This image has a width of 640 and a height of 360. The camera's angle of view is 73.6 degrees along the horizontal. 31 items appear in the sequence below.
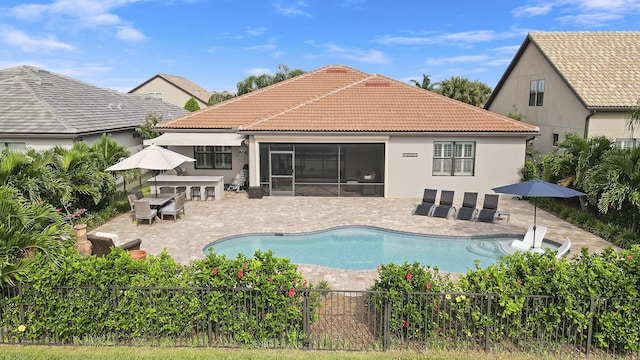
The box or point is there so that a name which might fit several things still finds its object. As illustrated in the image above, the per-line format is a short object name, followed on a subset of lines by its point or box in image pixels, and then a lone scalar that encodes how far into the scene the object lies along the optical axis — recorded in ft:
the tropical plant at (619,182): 52.60
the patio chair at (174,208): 65.82
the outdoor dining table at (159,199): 65.67
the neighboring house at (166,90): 243.81
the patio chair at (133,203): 65.78
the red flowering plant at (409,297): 29.73
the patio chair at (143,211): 62.85
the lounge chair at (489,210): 65.67
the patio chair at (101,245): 43.83
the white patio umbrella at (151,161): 64.49
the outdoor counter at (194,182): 81.79
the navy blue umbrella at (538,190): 50.83
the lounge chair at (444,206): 68.75
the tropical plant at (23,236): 30.66
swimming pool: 52.34
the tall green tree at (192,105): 206.54
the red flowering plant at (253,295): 30.01
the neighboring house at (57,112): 84.17
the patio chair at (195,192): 82.48
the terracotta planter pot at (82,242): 45.89
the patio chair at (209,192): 82.12
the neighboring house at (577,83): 81.51
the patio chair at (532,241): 53.42
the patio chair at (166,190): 79.41
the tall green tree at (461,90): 139.23
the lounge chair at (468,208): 67.15
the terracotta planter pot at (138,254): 44.65
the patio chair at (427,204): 70.54
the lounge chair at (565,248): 48.60
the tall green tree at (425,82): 168.76
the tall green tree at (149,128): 108.58
